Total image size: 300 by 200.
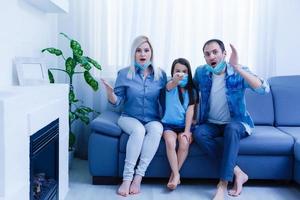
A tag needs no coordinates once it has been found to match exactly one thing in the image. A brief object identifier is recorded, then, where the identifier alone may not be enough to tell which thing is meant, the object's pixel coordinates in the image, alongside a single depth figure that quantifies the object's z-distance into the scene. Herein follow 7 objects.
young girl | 2.67
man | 2.47
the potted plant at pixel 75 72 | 2.87
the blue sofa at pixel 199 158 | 2.59
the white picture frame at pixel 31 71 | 2.24
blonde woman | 2.67
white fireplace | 1.41
